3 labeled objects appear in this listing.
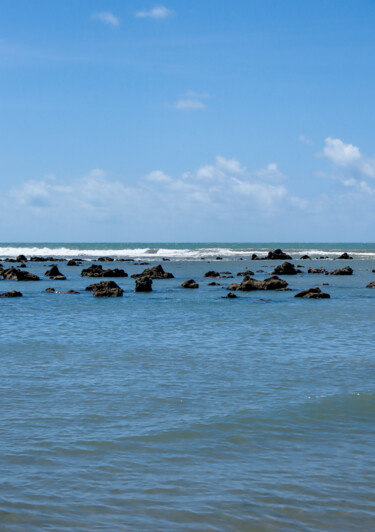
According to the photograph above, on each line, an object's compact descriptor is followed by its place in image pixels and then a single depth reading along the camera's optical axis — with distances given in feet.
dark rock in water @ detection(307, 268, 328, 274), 215.51
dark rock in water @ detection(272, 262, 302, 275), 205.89
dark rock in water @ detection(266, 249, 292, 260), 335.67
